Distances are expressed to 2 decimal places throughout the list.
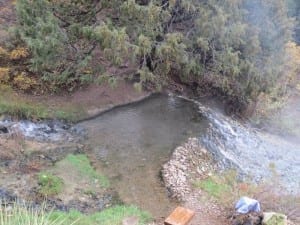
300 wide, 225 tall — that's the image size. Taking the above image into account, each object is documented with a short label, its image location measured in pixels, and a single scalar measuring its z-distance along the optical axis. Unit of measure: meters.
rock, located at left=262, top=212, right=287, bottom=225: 4.91
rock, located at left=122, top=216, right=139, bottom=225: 5.32
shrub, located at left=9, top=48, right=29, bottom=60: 8.92
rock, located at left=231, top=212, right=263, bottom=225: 5.06
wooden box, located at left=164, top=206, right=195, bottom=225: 5.02
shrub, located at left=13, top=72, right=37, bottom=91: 8.64
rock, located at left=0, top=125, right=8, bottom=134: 7.30
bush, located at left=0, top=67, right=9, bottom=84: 8.56
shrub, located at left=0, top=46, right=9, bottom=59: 8.97
